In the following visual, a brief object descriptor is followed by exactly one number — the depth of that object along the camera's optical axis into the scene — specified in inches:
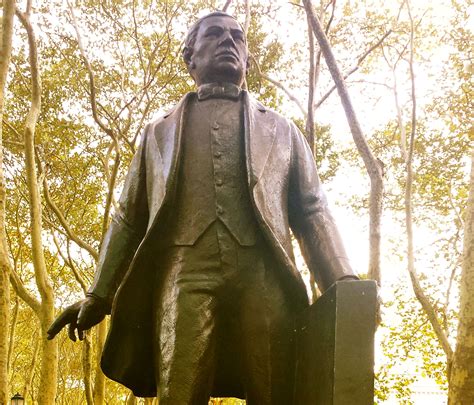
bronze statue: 84.0
